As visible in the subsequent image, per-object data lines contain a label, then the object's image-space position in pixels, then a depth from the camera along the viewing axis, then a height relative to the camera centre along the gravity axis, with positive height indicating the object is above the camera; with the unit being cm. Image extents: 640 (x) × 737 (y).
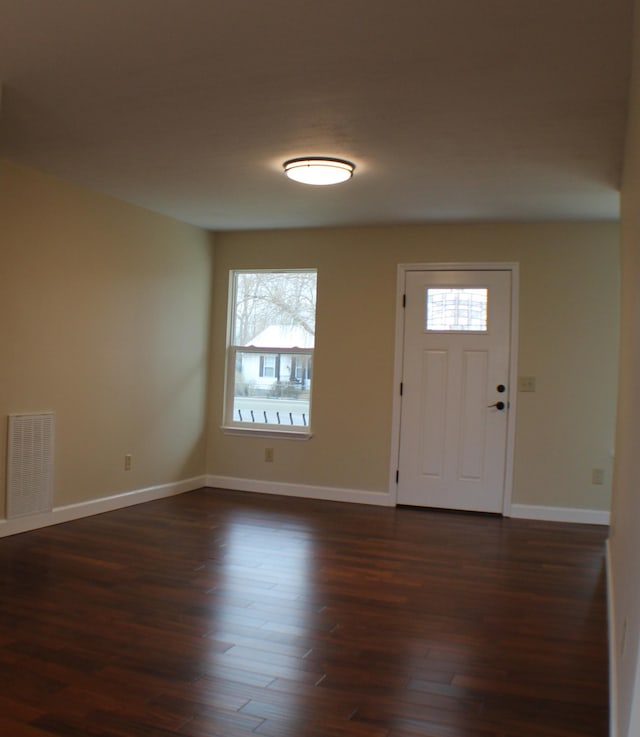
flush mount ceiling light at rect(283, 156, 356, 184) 396 +113
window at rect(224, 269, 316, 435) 614 +11
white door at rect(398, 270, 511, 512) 558 -16
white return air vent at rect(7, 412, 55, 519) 433 -71
